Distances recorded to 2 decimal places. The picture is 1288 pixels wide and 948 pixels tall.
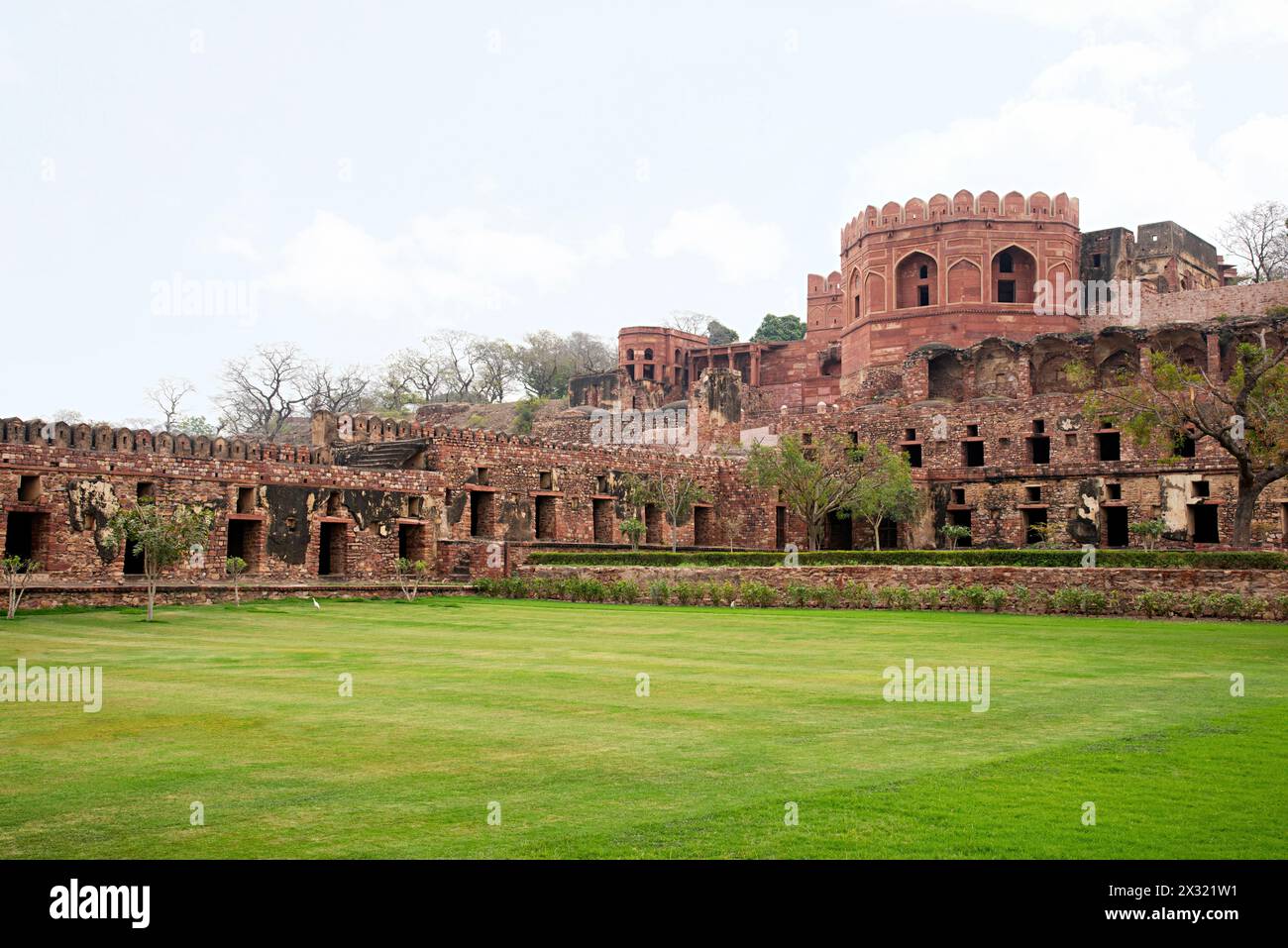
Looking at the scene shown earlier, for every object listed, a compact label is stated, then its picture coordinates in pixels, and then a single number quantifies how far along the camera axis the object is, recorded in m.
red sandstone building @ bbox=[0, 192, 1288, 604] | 31.28
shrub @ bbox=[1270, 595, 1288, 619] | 23.84
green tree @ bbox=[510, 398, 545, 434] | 74.56
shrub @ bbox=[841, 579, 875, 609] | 29.03
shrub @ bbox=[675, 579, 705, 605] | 31.38
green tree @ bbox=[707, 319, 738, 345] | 112.62
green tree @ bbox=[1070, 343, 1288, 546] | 30.02
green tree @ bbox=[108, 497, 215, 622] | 24.50
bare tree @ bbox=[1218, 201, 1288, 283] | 79.75
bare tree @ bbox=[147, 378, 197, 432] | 90.62
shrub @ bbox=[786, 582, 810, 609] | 29.64
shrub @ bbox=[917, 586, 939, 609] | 28.39
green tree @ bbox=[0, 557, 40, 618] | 24.25
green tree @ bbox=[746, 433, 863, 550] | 42.44
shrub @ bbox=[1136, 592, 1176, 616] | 25.33
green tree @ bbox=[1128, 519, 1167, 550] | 41.69
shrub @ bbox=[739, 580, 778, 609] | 30.11
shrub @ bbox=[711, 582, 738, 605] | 30.81
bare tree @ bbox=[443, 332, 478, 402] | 101.00
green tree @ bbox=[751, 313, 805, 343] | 95.75
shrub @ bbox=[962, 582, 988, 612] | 27.91
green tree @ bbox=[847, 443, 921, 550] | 42.88
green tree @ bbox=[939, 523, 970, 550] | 46.16
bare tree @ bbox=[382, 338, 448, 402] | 99.94
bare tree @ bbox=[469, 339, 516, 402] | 99.94
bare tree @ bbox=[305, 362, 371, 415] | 91.88
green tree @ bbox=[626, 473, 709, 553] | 44.69
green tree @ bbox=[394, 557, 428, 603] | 32.50
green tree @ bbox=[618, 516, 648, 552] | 41.38
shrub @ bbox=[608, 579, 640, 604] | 32.09
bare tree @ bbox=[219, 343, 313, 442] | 89.44
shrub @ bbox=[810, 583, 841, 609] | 29.38
